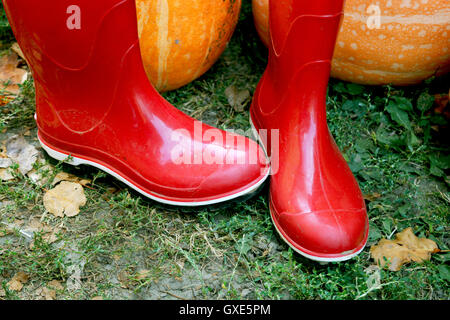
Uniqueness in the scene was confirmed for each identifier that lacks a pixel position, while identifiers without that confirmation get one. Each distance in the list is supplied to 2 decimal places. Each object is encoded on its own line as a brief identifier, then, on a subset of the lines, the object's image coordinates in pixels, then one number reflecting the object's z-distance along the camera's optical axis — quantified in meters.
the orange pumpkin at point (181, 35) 1.38
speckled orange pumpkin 1.40
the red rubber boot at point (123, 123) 1.27
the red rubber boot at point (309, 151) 1.27
